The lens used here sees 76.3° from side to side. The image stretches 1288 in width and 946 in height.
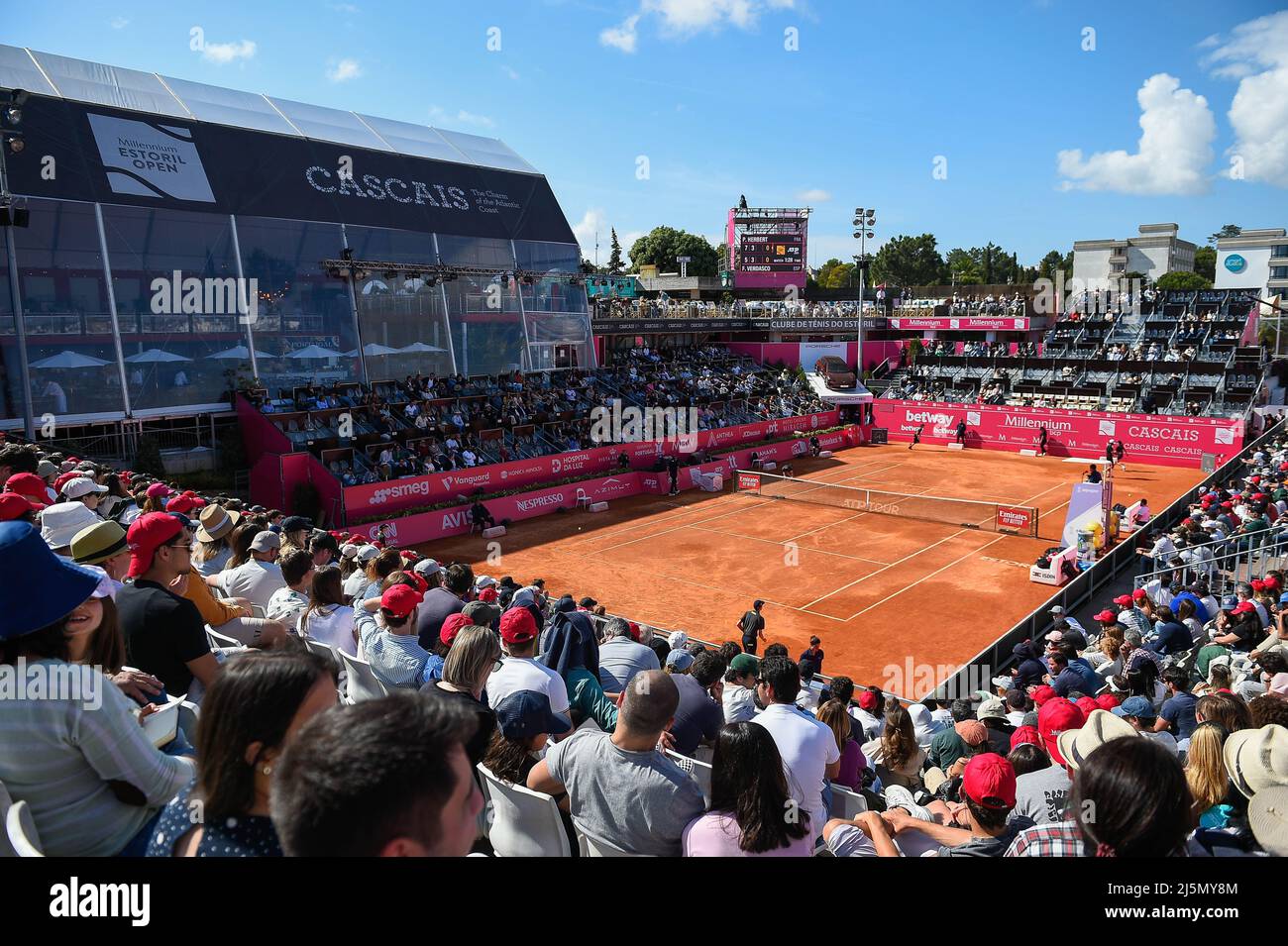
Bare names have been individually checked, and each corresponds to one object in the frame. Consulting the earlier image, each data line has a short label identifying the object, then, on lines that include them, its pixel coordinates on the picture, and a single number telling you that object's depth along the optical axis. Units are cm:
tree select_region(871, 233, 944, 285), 10938
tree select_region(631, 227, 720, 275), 9262
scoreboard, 6219
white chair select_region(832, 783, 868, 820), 550
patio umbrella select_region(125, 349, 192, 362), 2795
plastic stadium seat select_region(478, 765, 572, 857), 408
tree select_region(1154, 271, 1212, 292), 7993
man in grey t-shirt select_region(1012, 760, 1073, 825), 514
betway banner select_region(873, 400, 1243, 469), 3697
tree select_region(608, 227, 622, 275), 10610
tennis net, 2797
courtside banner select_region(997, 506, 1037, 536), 2727
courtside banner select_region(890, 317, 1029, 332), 5397
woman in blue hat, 270
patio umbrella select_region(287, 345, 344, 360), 3205
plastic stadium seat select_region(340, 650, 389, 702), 647
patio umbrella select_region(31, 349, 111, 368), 2608
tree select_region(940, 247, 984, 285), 9956
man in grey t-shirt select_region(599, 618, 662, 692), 757
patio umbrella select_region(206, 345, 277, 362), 2994
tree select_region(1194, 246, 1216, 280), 11431
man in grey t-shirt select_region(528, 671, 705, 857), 380
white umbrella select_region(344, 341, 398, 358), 3412
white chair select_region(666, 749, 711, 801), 485
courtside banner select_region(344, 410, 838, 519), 2733
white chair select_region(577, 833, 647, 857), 396
